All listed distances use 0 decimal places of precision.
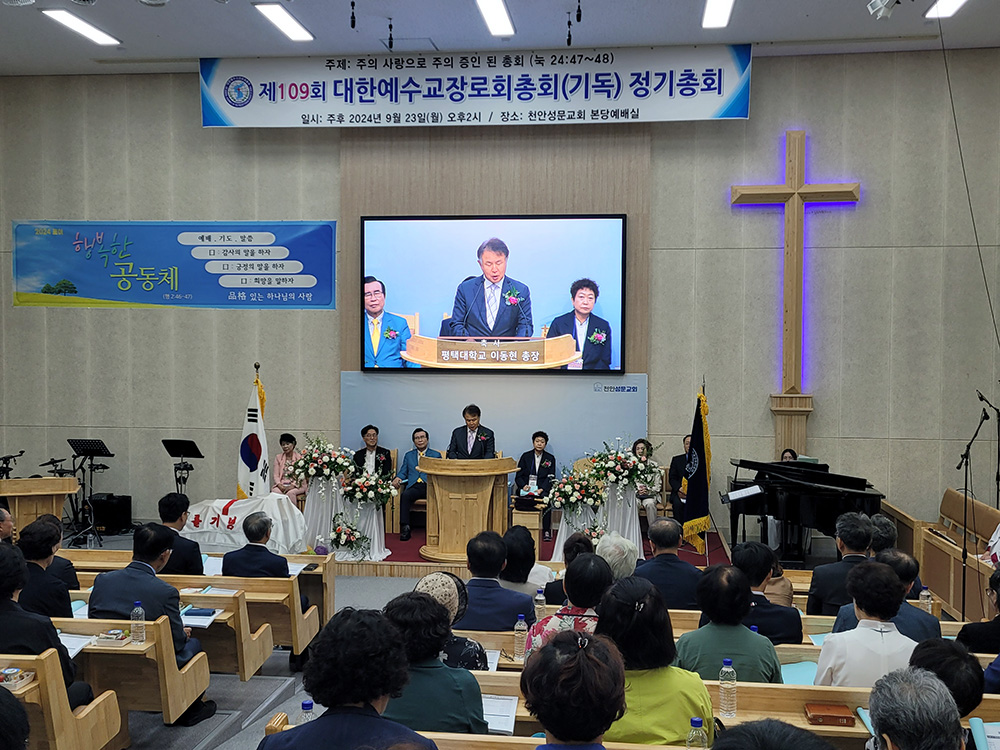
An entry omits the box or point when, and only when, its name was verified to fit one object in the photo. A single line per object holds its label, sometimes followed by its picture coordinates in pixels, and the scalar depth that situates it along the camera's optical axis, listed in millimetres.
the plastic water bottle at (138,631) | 3943
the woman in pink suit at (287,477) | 9039
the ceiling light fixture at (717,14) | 8320
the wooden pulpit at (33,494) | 7973
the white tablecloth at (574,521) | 7734
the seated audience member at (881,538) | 5090
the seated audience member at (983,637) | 3578
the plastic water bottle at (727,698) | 2996
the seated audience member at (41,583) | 4184
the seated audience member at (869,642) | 3264
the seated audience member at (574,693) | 2025
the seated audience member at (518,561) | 4512
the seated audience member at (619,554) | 4340
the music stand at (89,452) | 9180
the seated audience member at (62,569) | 4578
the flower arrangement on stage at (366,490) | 7902
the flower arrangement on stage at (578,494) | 7602
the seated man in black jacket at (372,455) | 9273
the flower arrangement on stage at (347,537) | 7930
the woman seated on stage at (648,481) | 7711
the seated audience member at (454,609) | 3182
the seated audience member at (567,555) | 4629
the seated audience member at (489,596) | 4039
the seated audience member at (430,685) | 2719
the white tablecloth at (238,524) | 8094
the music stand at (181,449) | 9203
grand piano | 7664
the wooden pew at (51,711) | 3229
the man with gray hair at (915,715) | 1935
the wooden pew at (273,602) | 5055
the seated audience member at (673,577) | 4527
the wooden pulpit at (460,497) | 7801
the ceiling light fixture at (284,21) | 8586
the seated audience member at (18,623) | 3482
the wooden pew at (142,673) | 3977
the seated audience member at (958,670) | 2594
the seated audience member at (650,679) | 2623
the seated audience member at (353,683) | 2072
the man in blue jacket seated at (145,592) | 4246
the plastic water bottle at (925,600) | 4586
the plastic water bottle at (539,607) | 4383
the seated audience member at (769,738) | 1363
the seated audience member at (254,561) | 5273
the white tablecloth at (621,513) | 7844
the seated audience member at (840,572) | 4676
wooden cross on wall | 9445
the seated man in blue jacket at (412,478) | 9172
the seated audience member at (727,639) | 3256
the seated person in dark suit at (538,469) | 9250
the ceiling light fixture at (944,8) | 8258
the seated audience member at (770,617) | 3934
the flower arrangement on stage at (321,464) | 7953
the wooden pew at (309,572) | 5875
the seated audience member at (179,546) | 5281
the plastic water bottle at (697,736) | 2553
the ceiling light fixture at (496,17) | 8383
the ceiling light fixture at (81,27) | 8789
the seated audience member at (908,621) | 3562
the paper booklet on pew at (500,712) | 2982
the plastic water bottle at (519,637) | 3830
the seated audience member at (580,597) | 3459
